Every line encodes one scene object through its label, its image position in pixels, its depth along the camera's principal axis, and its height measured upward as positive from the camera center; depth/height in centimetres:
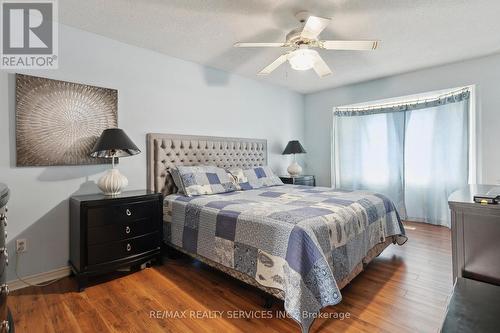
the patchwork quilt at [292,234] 158 -55
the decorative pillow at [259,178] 349 -19
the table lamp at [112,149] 241 +16
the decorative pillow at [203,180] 290 -18
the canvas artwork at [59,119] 223 +45
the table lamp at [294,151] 460 +26
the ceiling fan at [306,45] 216 +110
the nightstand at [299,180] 446 -27
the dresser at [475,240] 116 -36
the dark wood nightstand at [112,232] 218 -62
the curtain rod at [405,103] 366 +104
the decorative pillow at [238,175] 343 -14
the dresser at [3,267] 125 -54
